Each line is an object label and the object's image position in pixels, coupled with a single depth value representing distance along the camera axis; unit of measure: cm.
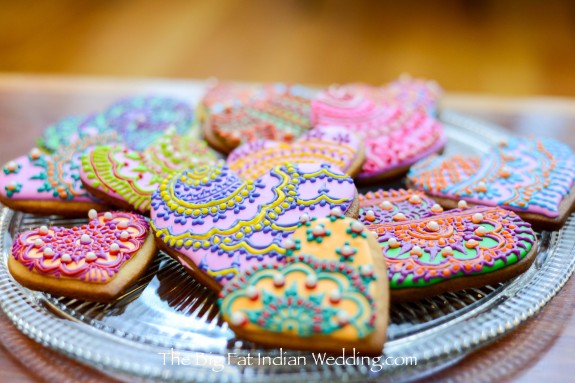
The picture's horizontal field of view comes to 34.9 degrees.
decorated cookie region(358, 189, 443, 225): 40
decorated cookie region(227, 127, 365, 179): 43
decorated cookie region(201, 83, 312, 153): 48
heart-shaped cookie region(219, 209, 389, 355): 33
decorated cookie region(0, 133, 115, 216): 42
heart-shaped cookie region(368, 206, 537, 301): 36
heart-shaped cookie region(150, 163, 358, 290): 36
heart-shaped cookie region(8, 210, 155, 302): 36
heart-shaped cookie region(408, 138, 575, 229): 41
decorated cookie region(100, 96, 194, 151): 49
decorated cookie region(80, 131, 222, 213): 41
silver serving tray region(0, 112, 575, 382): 33
